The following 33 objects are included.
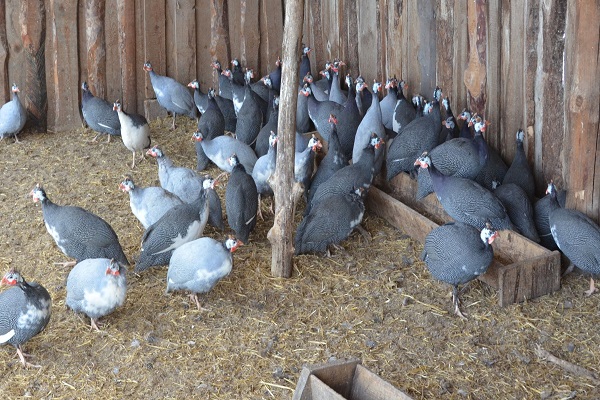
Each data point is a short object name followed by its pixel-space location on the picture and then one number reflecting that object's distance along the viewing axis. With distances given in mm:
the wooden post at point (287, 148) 5627
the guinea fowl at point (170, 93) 8977
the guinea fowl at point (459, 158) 6613
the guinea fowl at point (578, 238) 5602
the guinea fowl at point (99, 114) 8562
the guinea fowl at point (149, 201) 6527
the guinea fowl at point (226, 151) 7590
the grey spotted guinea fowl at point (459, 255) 5527
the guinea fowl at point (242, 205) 6473
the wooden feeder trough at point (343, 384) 4000
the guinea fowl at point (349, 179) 6715
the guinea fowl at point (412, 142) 7090
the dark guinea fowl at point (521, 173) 6402
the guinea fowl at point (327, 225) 6273
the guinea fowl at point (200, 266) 5637
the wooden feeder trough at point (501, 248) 5598
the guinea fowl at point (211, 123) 8219
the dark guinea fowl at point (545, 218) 6094
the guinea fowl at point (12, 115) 8406
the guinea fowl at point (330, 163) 7148
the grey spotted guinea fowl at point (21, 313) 5031
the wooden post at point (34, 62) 8508
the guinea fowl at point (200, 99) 8898
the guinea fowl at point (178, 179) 7012
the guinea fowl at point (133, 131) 8031
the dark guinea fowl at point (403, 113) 7785
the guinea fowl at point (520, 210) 6086
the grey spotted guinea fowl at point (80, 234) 5957
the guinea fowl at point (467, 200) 6043
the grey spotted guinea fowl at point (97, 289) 5348
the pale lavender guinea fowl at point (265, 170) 7086
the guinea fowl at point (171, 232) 6055
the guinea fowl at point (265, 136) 7752
